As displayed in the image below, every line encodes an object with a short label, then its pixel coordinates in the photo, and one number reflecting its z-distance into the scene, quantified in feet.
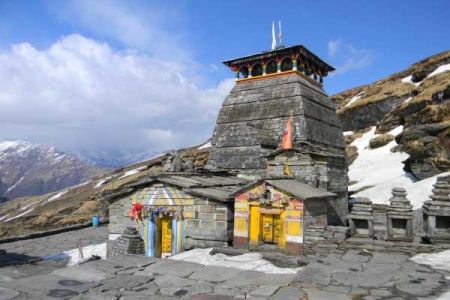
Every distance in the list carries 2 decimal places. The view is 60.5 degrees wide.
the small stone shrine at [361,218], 51.93
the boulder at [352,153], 160.66
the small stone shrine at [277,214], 51.44
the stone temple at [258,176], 54.65
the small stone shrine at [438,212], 46.78
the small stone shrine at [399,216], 49.80
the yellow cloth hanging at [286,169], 72.33
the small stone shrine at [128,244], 57.31
